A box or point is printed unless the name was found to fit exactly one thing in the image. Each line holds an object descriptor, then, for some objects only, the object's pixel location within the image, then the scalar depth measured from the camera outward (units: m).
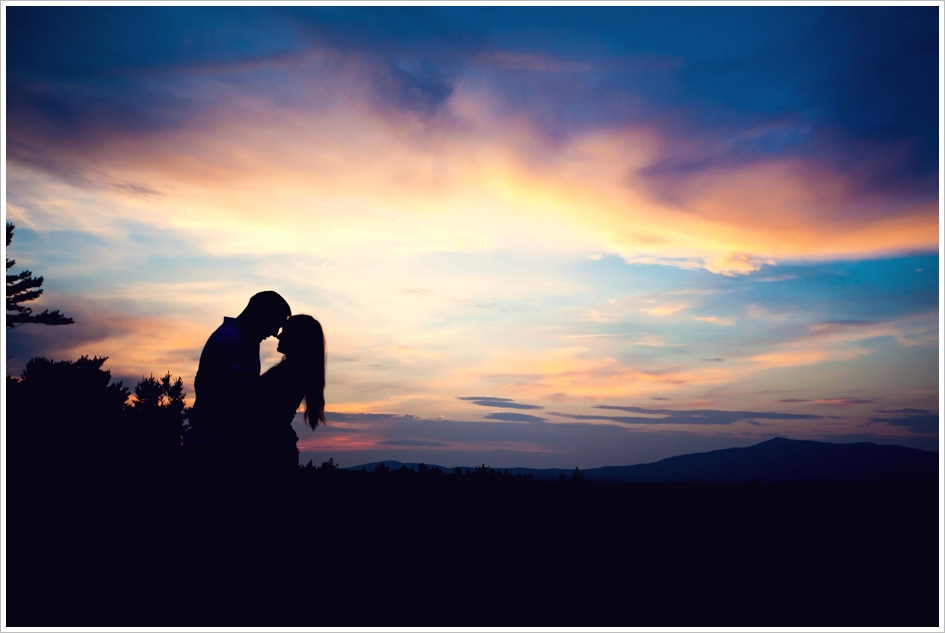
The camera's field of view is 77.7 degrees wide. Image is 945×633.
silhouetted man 5.98
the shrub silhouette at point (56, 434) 7.91
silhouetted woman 6.07
